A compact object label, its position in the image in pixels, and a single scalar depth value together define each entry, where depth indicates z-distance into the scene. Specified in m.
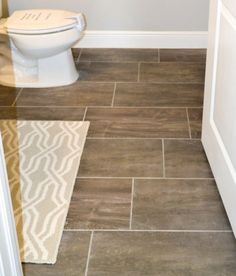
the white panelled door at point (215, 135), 1.83
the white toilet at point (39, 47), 2.87
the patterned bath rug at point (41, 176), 1.84
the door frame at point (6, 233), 1.08
